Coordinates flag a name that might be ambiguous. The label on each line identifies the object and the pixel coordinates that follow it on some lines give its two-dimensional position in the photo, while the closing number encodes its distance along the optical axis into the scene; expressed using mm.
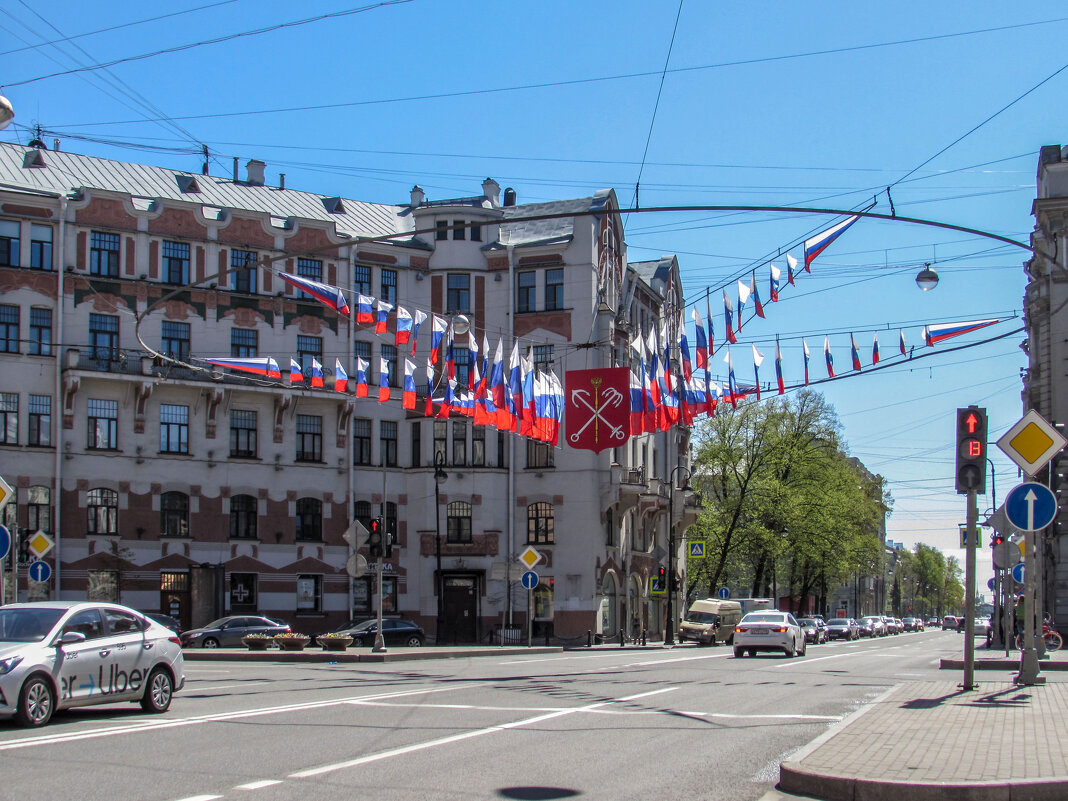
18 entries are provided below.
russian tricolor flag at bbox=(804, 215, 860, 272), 22984
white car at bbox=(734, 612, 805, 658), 36219
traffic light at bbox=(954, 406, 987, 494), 16656
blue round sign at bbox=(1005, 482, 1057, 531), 16625
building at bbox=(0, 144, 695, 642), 43969
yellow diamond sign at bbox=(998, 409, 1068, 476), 16844
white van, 56906
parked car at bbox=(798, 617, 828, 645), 58312
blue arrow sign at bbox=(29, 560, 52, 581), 33156
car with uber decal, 13297
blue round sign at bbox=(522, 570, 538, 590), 40078
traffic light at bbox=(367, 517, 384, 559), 30531
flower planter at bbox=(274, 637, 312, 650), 33062
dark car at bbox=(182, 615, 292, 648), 41031
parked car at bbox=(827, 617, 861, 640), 71562
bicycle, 37484
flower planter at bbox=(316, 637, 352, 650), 34428
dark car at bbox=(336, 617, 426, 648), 43562
